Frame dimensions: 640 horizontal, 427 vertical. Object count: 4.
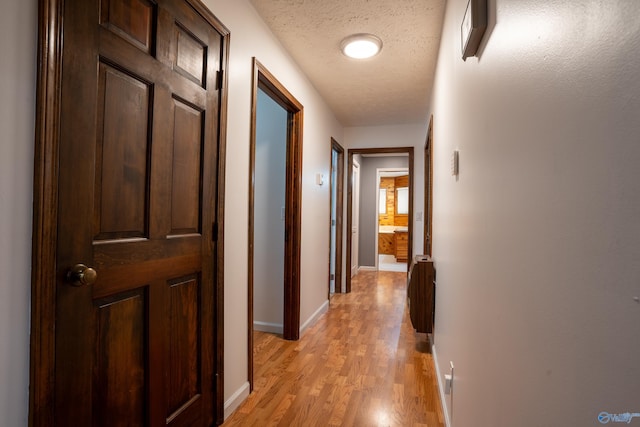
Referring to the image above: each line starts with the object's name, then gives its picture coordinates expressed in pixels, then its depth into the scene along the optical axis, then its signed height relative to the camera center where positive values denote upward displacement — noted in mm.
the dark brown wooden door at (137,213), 1002 +1
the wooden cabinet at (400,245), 7855 -659
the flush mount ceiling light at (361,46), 2420 +1287
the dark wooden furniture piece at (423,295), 2760 -650
